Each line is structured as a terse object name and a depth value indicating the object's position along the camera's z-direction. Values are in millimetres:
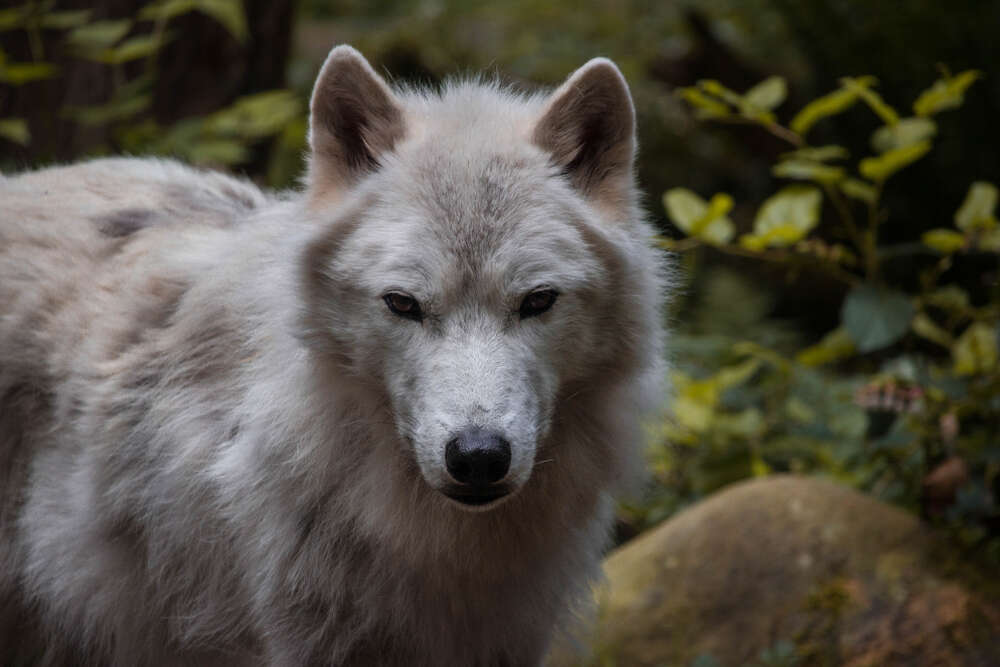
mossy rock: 9352
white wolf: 6094
